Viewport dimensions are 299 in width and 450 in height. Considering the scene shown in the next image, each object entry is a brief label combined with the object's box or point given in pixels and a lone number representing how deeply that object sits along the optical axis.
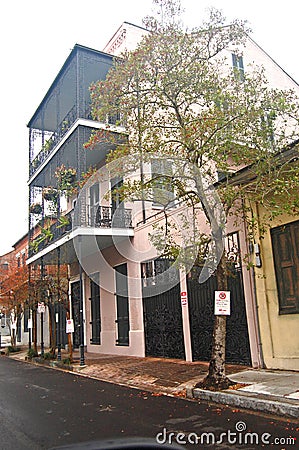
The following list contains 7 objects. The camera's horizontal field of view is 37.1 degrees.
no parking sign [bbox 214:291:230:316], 8.88
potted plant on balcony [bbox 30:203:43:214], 20.73
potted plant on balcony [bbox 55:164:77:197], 15.40
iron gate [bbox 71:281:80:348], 21.80
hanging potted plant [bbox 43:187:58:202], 18.92
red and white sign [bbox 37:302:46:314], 17.59
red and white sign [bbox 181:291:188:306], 13.19
